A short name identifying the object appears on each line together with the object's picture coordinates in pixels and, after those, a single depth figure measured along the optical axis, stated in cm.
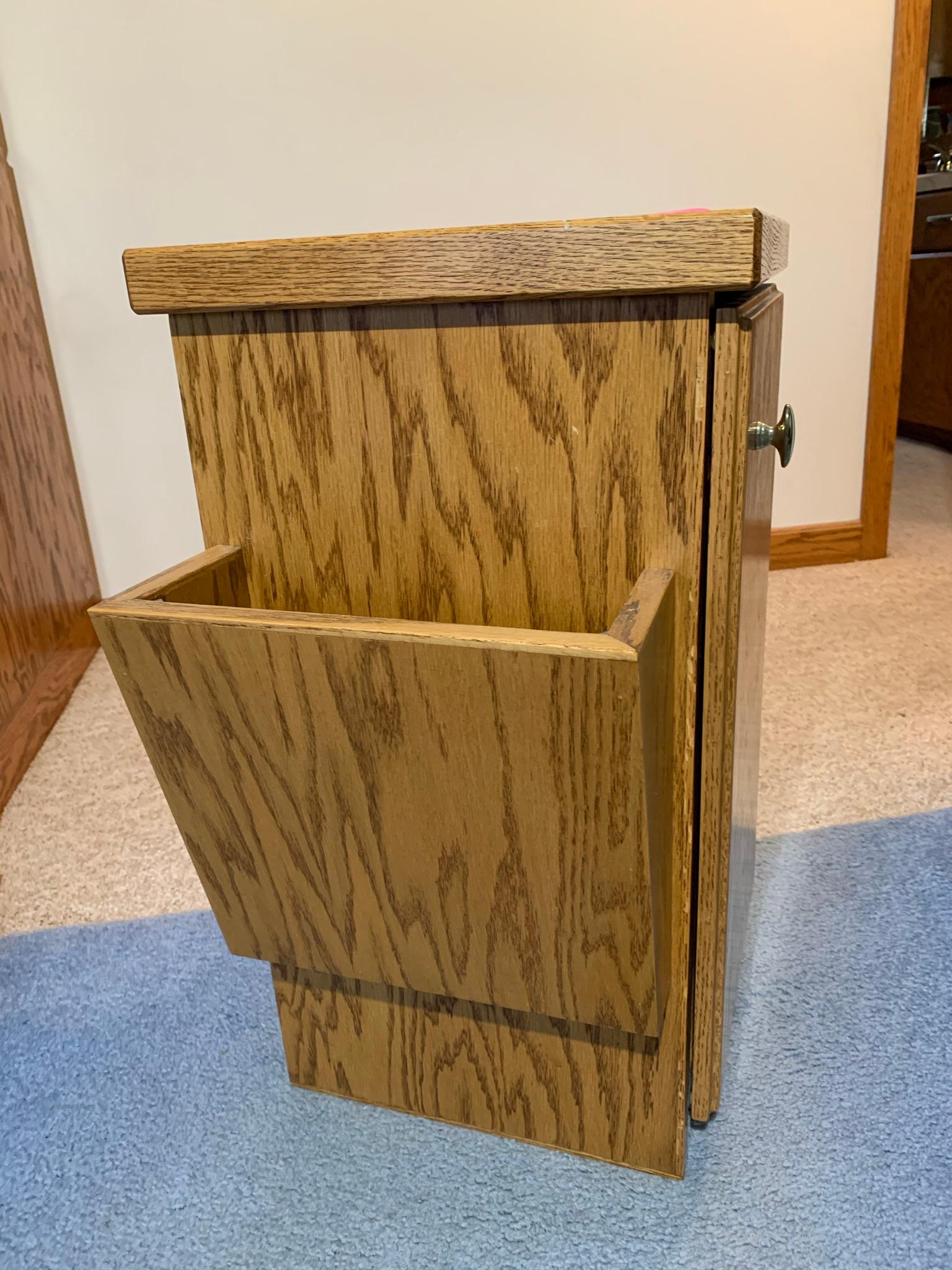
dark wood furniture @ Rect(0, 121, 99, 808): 144
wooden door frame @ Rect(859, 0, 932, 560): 173
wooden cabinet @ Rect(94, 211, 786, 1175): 52
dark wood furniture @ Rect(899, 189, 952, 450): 278
